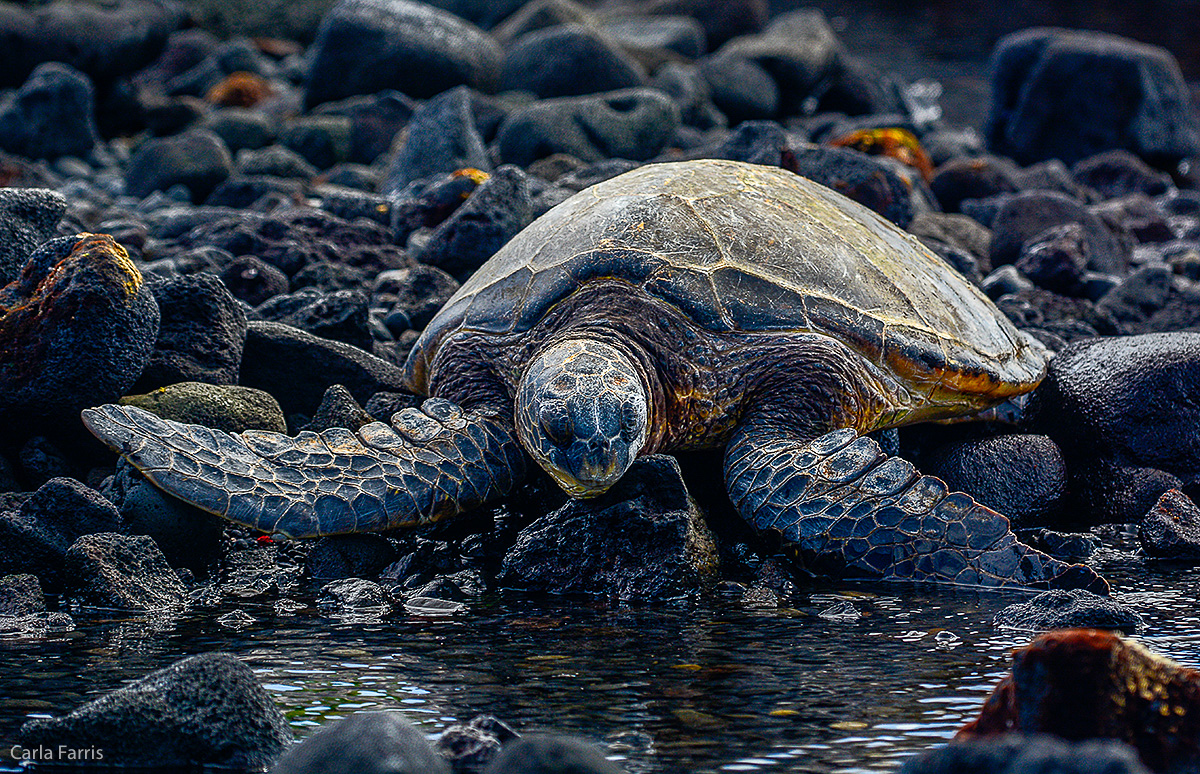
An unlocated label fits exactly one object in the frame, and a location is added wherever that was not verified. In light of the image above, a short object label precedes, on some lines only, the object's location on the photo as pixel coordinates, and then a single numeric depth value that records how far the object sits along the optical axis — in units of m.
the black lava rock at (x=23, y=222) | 12.31
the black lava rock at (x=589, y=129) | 27.12
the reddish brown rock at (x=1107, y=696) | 5.45
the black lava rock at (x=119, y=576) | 9.01
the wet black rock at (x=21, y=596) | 8.65
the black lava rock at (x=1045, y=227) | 20.98
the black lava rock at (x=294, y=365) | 12.69
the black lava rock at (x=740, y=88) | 41.66
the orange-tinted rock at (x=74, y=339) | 10.72
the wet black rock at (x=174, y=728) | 6.20
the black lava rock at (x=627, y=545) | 9.38
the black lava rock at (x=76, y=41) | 41.00
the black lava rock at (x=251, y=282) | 15.66
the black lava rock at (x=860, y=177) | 18.20
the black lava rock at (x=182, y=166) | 26.30
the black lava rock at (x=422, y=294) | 15.31
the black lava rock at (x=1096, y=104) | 37.84
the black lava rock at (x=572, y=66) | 36.75
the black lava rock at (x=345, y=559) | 10.02
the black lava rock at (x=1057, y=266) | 18.84
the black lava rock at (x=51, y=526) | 9.30
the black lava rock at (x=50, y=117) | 32.28
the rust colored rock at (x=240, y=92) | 45.12
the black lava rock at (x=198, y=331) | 11.95
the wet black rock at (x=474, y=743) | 5.96
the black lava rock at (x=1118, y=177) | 33.00
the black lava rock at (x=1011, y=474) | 11.86
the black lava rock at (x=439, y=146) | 24.86
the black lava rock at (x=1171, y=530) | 10.59
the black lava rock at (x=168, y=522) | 9.81
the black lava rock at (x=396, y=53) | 37.28
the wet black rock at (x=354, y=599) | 9.06
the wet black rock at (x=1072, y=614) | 8.26
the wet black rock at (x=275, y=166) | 28.19
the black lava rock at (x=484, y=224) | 16.50
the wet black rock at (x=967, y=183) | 26.77
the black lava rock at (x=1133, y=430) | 12.20
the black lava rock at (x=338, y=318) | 13.71
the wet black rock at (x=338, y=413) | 11.77
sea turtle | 9.64
